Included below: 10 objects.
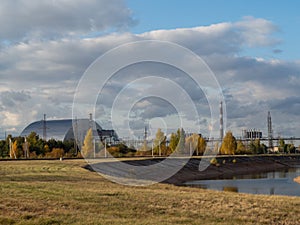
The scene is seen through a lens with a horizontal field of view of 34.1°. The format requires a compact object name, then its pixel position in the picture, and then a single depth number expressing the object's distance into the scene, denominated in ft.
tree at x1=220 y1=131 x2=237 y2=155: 517.14
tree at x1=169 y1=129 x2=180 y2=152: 455.30
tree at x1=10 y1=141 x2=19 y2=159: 332.06
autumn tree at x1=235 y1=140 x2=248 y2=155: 567.79
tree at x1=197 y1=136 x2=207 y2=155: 484.74
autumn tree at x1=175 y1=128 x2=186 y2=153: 449.06
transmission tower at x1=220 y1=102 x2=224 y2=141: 514.11
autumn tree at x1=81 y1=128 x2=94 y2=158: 375.08
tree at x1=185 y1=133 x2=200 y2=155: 463.13
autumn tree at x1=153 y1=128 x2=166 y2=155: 453.74
